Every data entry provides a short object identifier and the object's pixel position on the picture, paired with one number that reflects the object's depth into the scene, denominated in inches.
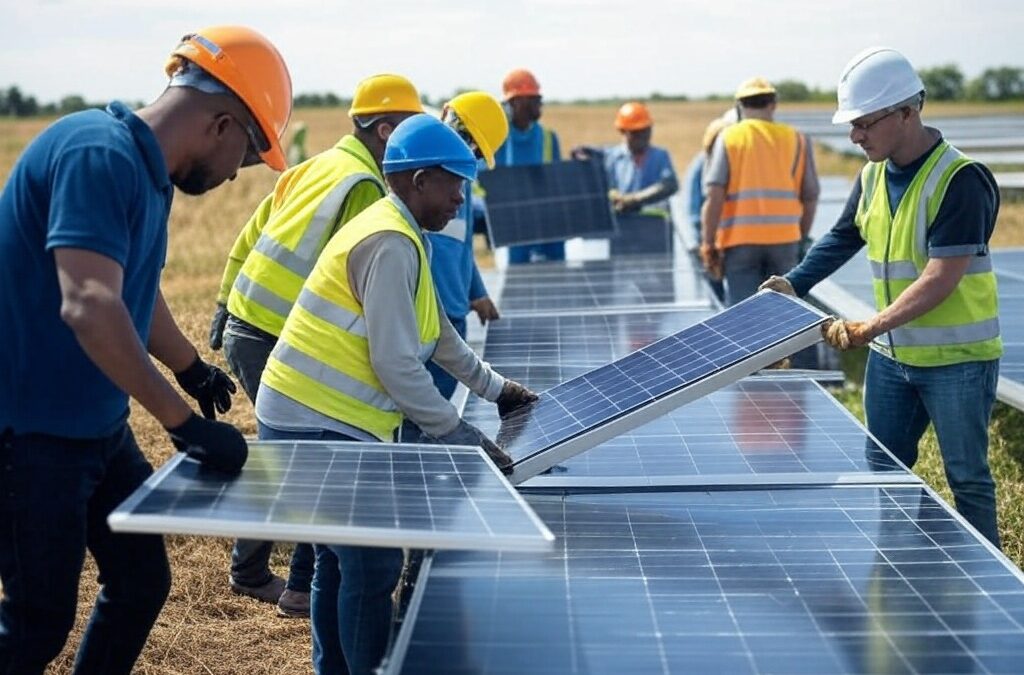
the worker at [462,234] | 232.2
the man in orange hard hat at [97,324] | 111.2
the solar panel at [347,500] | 98.8
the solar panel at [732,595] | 112.5
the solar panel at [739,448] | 168.6
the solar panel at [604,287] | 314.3
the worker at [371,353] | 136.8
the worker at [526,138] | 385.4
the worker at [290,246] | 175.8
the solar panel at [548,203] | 376.2
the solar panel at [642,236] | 431.2
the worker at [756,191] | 314.3
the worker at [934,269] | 167.3
